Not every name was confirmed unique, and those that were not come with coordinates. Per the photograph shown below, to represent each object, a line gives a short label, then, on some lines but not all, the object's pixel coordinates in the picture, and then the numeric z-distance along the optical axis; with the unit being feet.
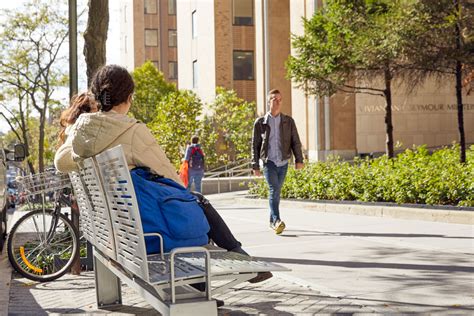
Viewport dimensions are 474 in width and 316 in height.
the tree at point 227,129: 112.68
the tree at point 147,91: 168.35
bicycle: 22.77
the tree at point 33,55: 110.93
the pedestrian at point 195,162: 65.82
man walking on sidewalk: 34.22
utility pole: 26.78
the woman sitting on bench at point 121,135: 14.08
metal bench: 11.57
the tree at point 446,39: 55.31
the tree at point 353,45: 58.39
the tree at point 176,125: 102.89
